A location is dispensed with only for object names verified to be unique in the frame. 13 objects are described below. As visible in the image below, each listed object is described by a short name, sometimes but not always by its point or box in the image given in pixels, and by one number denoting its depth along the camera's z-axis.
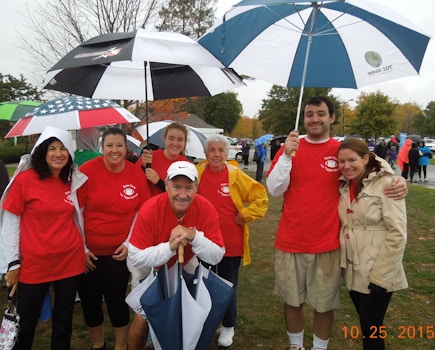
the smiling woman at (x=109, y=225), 2.95
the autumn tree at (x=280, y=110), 43.69
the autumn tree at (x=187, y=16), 13.02
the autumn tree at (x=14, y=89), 34.45
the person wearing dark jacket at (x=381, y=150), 20.25
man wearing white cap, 2.42
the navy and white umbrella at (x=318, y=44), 2.93
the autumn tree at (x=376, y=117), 40.19
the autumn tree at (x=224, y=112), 51.72
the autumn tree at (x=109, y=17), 10.41
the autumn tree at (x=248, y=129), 85.62
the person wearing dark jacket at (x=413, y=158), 15.17
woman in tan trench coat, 2.58
